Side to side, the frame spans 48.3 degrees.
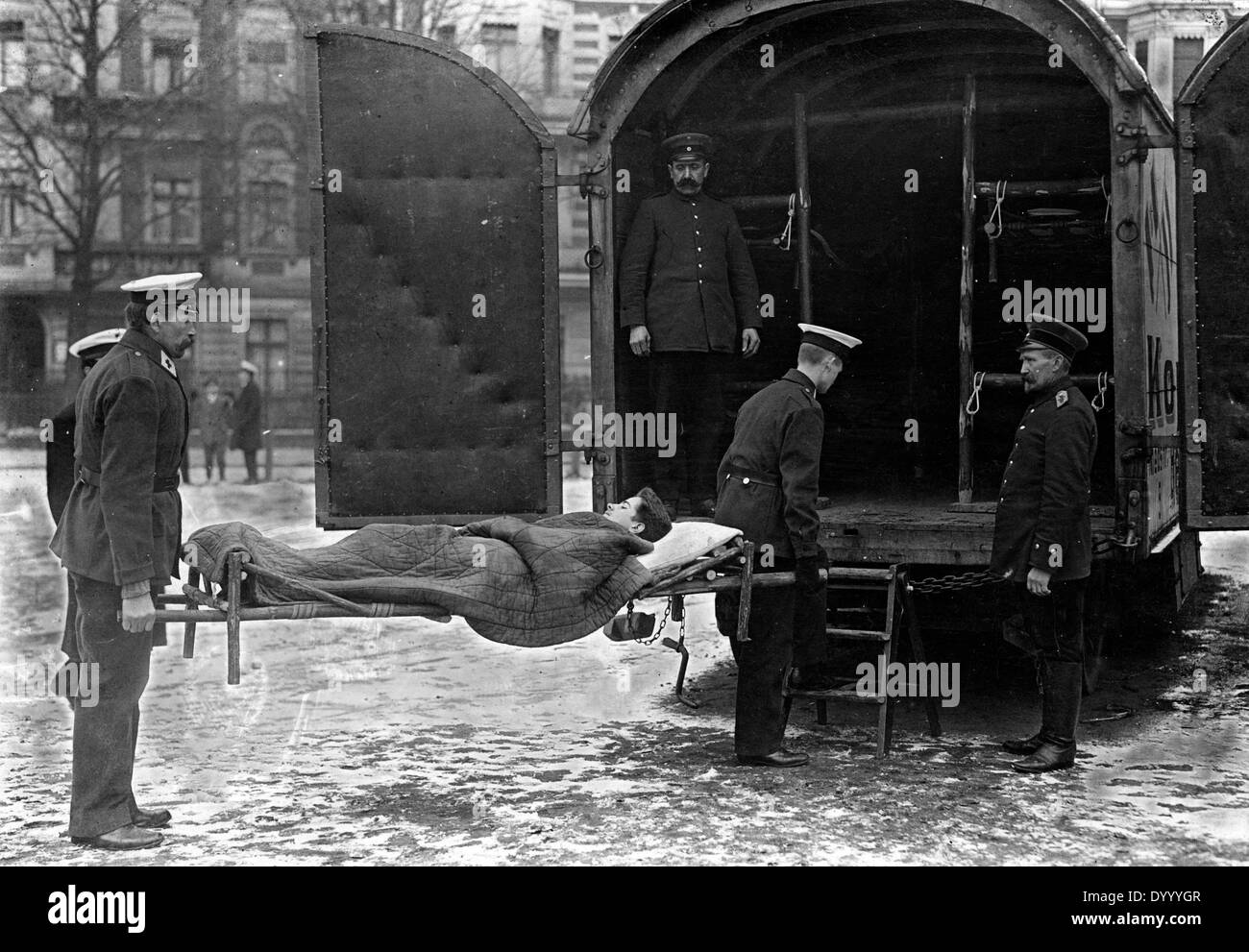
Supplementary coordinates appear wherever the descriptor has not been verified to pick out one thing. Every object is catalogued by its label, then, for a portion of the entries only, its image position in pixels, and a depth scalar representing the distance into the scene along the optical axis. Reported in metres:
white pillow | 6.06
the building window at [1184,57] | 23.55
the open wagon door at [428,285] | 7.46
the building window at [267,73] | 30.20
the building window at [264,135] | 28.02
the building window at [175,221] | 34.34
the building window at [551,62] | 33.38
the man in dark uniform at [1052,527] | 6.39
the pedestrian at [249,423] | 22.53
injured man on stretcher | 5.44
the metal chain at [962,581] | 7.20
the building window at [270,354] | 35.22
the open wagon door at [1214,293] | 6.60
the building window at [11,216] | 28.64
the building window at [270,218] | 34.41
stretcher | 5.27
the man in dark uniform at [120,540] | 5.25
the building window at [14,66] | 24.11
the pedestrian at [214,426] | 23.06
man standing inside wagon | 7.95
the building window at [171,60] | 29.43
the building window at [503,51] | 31.53
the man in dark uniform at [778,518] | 6.35
